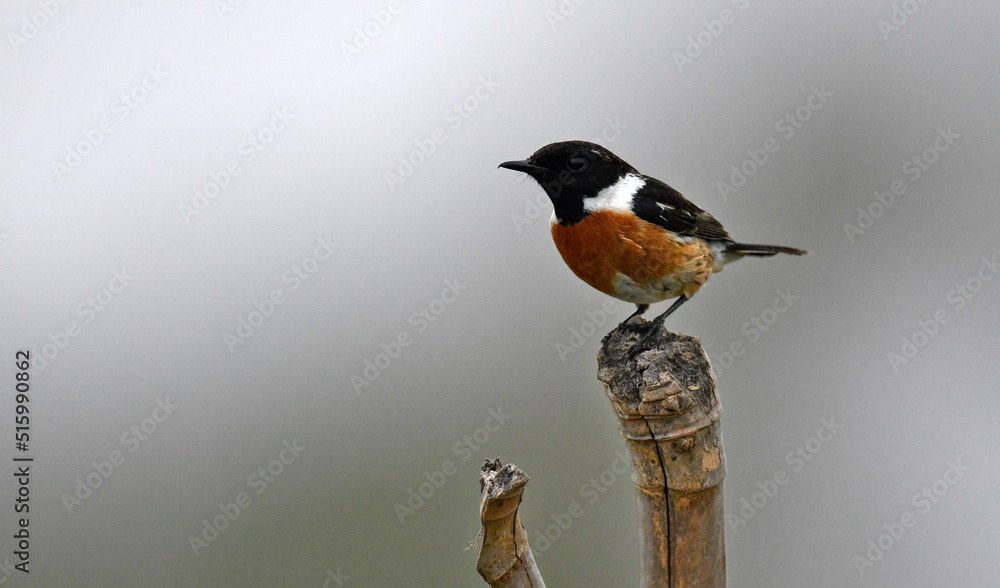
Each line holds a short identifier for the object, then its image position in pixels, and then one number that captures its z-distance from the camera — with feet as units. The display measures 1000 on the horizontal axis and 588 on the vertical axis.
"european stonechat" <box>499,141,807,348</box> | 19.58
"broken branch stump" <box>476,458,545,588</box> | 12.58
